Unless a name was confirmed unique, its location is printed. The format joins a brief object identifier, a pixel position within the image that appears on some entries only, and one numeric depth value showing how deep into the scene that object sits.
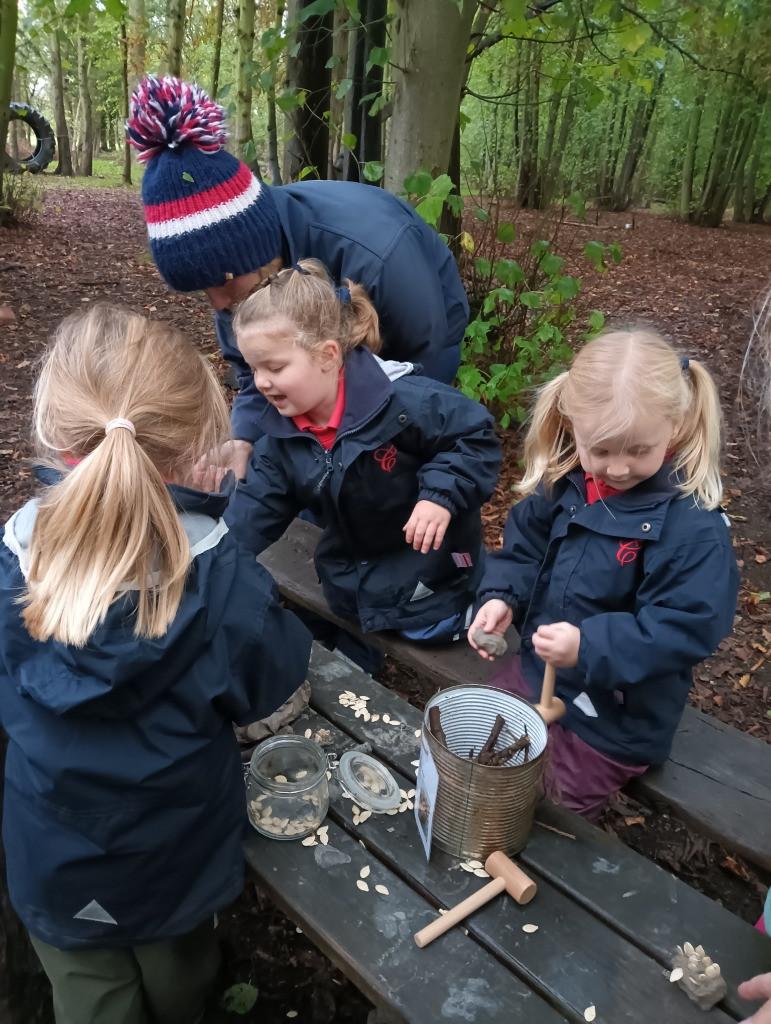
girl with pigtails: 1.81
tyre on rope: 16.50
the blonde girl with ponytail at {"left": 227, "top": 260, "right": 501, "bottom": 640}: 2.14
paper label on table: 1.51
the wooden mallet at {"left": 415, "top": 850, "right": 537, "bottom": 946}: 1.44
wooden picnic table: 1.35
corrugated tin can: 1.46
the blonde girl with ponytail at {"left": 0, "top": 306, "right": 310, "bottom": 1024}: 1.33
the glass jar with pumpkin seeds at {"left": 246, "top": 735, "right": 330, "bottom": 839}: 1.69
